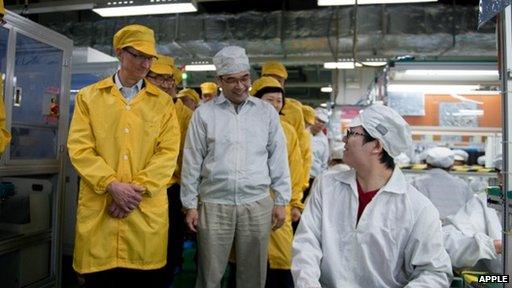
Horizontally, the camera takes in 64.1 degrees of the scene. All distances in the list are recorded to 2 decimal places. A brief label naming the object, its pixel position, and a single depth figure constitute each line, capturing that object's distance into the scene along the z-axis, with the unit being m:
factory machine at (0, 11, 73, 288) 2.60
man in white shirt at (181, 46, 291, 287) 2.18
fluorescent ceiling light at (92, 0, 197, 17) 3.80
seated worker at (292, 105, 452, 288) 1.48
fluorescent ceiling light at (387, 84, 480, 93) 4.64
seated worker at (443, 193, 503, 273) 2.00
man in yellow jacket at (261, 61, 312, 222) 3.25
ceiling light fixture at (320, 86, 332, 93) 11.25
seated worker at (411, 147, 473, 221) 3.16
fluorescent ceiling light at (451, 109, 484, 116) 4.79
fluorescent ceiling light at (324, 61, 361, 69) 6.41
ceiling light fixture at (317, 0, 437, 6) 3.78
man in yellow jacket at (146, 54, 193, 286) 2.75
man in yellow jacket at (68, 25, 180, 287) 1.93
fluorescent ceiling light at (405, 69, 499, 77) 4.02
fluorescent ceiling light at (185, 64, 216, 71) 6.70
